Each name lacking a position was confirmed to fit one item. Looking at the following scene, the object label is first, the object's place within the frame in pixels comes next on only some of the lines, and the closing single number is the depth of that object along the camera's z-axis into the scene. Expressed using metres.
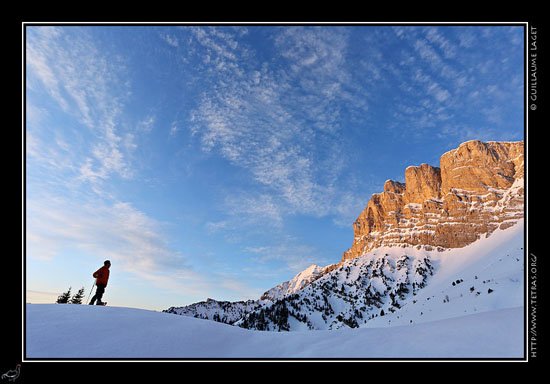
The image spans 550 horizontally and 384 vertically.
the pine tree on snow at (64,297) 38.53
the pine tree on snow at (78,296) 44.41
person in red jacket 9.59
